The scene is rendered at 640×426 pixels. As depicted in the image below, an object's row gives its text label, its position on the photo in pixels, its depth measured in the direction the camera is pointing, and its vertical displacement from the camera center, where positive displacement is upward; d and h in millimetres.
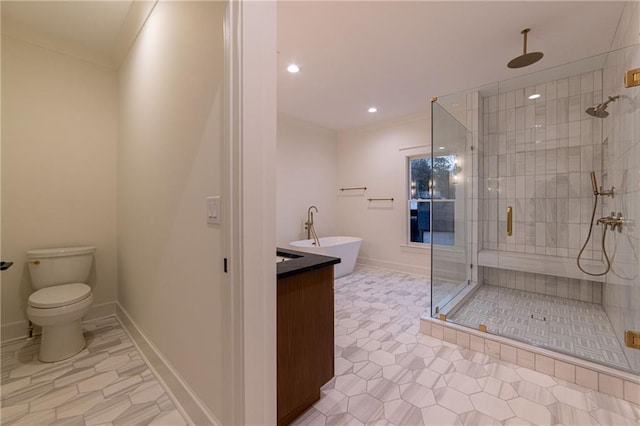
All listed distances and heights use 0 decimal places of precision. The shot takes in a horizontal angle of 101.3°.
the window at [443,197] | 2863 +138
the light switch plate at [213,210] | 1132 +1
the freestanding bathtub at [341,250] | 3674 -599
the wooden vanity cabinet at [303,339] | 1262 -673
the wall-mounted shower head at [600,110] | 2451 +988
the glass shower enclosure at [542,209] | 2012 +5
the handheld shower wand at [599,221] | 2362 -179
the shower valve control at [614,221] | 1989 -98
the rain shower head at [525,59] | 2133 +1252
